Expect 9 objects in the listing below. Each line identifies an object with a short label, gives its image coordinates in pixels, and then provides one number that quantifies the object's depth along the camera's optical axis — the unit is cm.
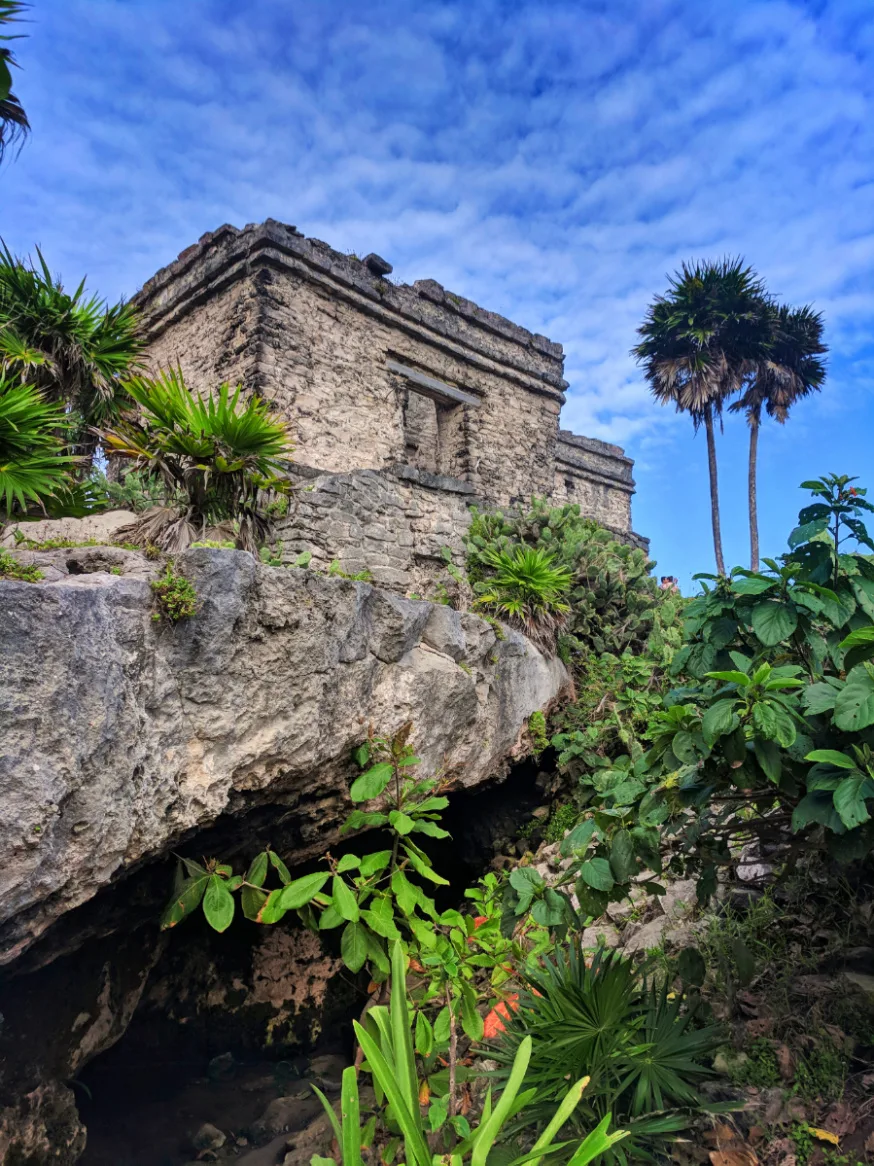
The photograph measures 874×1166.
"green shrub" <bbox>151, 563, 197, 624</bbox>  325
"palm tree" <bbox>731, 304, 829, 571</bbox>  1670
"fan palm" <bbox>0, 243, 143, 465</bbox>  563
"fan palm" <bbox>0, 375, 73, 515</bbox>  373
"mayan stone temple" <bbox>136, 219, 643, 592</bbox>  649
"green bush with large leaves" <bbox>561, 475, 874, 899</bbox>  211
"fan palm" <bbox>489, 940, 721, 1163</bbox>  275
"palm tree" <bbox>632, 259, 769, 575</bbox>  1647
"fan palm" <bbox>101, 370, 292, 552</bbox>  432
